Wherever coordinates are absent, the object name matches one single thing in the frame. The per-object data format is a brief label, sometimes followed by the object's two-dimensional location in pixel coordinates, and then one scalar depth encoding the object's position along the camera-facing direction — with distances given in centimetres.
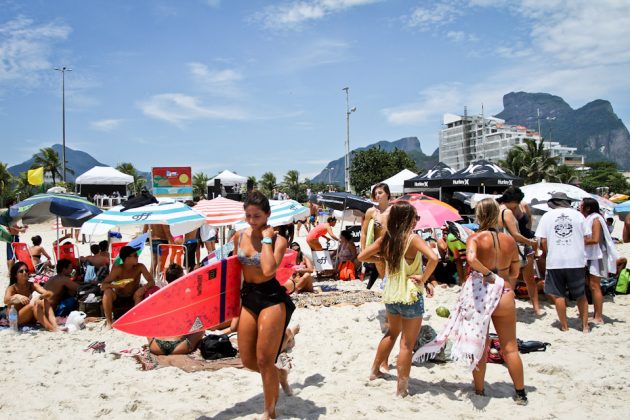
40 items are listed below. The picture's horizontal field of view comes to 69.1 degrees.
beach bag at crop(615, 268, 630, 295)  698
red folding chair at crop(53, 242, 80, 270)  919
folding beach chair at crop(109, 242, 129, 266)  848
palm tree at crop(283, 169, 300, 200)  6456
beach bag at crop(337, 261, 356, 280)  905
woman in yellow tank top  348
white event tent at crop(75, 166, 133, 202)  2634
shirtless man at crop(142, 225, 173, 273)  862
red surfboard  325
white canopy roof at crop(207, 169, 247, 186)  3384
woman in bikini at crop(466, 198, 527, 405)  342
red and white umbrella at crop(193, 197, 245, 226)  775
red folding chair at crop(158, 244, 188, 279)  771
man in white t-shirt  530
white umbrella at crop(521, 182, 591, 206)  877
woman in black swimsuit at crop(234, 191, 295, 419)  306
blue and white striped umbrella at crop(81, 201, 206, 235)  680
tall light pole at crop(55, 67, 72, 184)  3386
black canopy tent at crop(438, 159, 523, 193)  1296
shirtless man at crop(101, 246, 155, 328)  612
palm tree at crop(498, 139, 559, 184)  5078
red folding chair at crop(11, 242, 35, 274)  856
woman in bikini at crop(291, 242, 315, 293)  782
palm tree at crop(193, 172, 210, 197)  5675
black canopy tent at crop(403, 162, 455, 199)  1460
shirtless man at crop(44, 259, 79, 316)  630
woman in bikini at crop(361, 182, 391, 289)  398
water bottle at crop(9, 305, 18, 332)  577
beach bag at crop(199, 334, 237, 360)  473
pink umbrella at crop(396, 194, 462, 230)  729
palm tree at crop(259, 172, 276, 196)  6198
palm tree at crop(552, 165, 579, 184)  5681
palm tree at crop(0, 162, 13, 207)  4144
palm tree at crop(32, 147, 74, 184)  4941
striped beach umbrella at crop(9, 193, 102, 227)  764
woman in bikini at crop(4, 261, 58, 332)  586
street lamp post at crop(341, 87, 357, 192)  3853
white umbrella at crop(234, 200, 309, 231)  811
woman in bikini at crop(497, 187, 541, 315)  607
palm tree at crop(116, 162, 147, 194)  6475
